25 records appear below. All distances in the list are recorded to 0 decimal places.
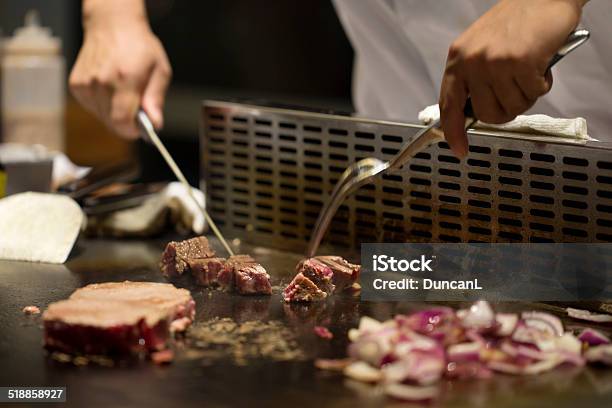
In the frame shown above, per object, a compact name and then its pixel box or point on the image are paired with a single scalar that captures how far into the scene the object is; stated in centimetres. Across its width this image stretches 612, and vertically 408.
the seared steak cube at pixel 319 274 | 144
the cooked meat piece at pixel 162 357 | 131
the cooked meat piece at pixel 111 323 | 131
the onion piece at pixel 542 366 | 129
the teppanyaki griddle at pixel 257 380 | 126
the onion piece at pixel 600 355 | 131
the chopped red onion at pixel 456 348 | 127
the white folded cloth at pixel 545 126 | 144
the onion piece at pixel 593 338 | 133
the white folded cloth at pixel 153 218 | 165
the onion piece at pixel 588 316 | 138
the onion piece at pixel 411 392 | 126
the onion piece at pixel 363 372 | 128
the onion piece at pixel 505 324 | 132
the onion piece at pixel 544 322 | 134
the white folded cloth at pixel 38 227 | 155
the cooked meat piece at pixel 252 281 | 145
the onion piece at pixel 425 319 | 131
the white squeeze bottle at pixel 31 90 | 191
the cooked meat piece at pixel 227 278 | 146
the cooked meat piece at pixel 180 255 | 148
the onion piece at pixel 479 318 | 132
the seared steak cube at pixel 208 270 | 147
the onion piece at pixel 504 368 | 129
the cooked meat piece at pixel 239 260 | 146
